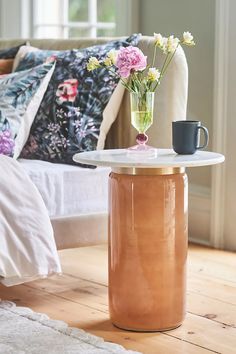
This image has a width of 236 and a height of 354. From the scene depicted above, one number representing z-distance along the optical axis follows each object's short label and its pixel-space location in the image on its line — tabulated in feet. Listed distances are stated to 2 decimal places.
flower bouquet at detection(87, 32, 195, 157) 8.79
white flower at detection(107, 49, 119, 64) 8.96
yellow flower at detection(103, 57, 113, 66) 8.96
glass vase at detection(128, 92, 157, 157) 8.87
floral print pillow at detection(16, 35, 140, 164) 10.73
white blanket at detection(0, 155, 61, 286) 9.07
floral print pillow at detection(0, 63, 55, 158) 10.60
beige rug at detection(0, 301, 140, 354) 7.91
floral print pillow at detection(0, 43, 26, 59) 12.56
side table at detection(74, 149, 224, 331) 8.49
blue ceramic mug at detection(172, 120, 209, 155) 8.71
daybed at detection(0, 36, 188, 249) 10.03
